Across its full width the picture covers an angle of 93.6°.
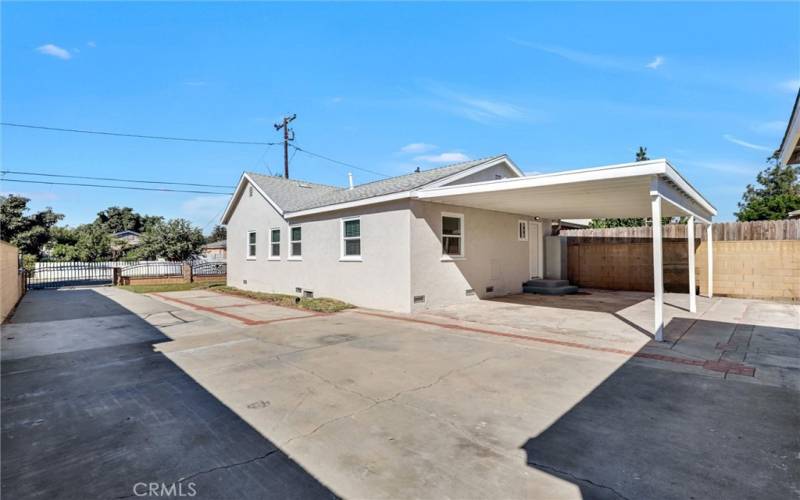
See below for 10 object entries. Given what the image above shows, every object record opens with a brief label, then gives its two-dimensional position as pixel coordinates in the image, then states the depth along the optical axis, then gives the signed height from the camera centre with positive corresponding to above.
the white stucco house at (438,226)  8.60 +0.81
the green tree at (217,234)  68.62 +3.59
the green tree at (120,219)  57.06 +5.64
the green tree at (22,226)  30.48 +2.54
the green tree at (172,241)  26.56 +0.93
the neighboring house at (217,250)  41.91 +0.39
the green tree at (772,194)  30.26 +5.04
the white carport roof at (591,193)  6.91 +1.33
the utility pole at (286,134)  26.70 +8.46
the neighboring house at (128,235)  48.03 +2.52
